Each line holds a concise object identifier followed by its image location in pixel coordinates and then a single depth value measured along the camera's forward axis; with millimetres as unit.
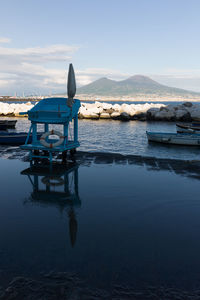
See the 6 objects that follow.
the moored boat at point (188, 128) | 33538
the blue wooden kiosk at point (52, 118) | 16578
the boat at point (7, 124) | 42062
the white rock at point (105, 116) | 68375
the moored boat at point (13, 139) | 26328
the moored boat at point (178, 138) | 28188
